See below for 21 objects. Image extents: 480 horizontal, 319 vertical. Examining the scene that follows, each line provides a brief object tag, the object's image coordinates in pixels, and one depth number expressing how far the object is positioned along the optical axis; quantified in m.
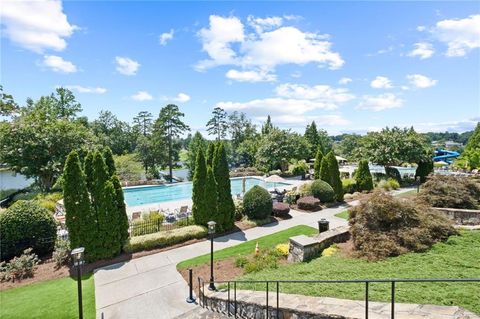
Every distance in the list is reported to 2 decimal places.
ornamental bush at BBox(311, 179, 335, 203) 19.09
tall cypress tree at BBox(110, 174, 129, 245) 11.50
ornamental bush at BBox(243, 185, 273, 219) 15.43
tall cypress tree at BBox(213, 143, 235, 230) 14.19
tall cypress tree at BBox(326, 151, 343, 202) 20.16
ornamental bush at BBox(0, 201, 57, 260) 10.68
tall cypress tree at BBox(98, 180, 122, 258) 10.91
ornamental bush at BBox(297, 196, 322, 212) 17.94
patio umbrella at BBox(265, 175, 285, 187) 23.16
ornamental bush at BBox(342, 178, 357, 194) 22.58
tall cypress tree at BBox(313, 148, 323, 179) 22.88
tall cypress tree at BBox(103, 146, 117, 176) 11.93
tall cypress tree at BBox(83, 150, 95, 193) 11.19
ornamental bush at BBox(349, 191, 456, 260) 8.17
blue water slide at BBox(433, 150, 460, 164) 63.19
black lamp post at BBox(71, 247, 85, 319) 5.86
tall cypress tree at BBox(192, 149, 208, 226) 13.95
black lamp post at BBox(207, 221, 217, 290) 8.91
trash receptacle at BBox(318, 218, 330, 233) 12.48
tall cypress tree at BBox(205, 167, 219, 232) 13.85
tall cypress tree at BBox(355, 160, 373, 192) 22.41
